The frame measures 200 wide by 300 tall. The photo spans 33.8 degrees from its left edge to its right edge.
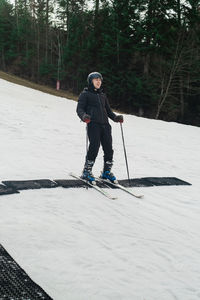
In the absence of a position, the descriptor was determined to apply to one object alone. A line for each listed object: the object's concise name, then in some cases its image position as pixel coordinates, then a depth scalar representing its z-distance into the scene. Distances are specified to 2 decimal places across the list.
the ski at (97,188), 5.55
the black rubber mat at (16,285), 2.65
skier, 6.11
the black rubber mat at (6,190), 5.18
